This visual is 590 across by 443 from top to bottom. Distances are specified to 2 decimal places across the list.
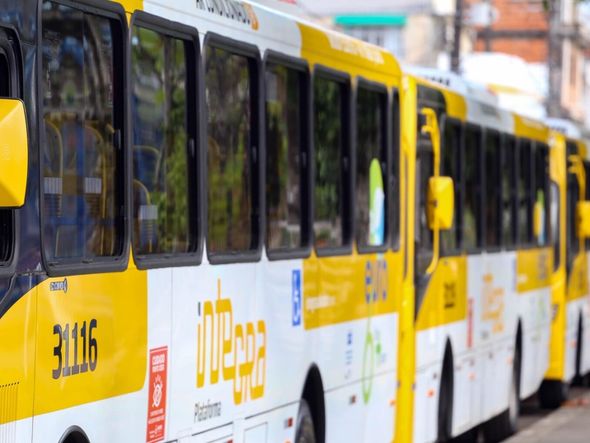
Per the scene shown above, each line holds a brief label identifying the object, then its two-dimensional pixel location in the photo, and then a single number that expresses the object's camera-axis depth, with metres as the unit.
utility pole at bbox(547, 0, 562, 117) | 47.56
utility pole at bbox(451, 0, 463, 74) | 33.97
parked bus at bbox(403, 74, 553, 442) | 14.16
